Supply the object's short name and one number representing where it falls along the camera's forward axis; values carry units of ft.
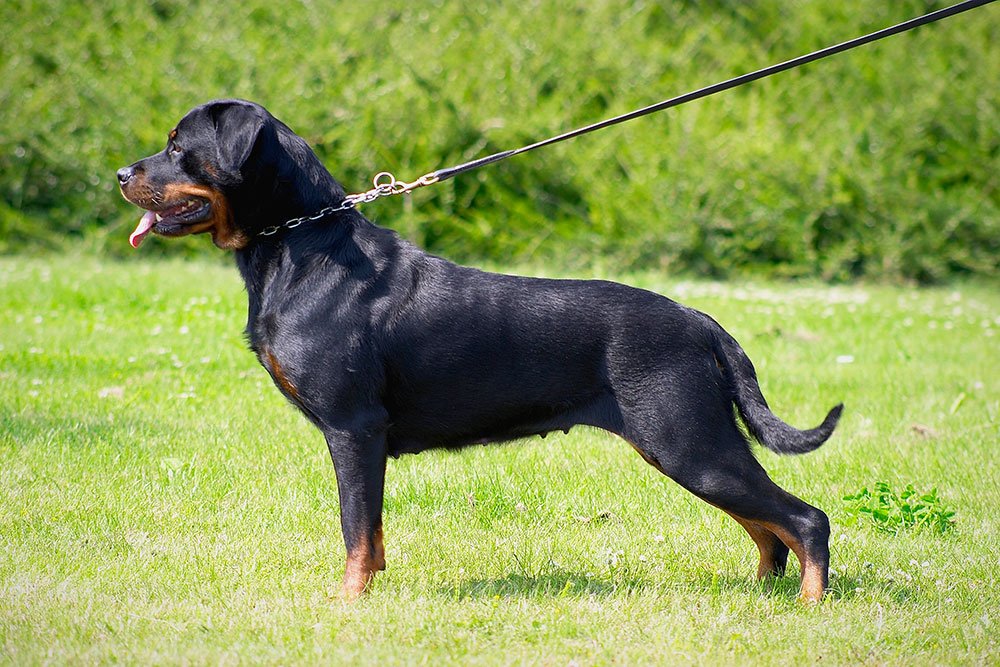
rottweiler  26.12
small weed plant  32.19
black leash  27.61
